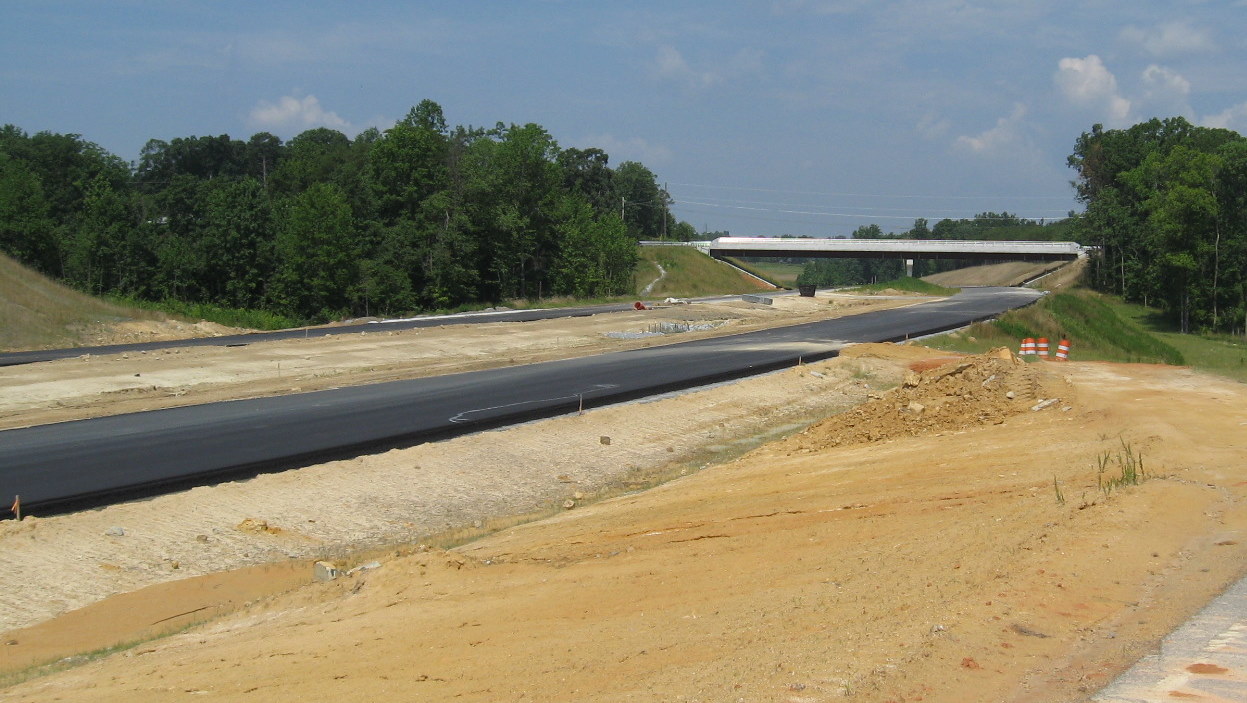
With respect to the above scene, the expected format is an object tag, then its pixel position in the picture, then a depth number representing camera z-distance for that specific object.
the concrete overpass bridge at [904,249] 122.50
